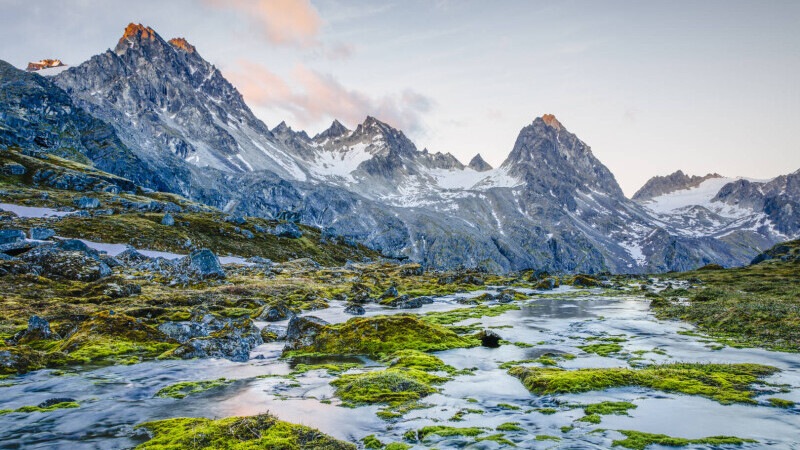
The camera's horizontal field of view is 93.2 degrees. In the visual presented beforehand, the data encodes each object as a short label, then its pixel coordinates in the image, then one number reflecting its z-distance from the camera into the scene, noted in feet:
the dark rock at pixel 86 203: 290.35
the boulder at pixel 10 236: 159.94
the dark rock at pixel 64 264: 137.90
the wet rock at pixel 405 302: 165.89
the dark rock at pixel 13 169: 342.03
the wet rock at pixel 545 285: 277.70
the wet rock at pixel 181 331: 84.84
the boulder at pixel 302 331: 83.35
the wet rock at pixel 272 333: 92.16
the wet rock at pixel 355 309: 138.21
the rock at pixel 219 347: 73.15
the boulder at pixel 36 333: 72.64
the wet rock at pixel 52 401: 47.08
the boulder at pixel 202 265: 187.52
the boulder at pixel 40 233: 189.78
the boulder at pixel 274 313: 116.67
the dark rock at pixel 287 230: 387.39
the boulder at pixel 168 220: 287.07
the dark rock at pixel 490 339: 88.42
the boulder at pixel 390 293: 182.70
